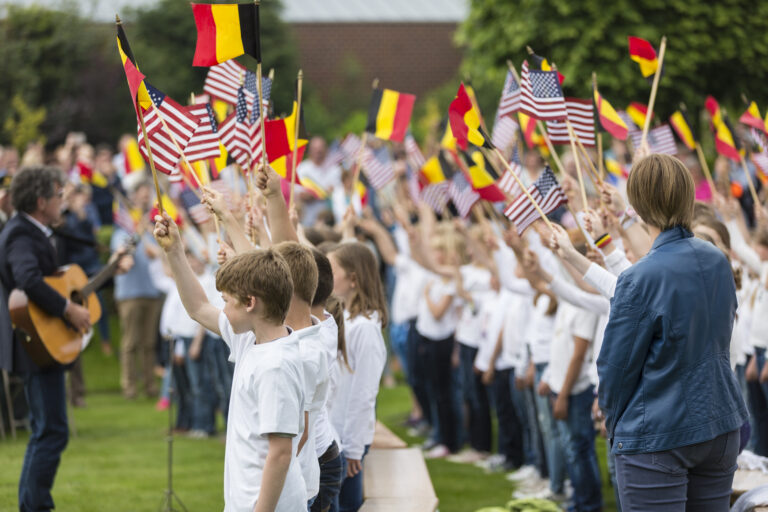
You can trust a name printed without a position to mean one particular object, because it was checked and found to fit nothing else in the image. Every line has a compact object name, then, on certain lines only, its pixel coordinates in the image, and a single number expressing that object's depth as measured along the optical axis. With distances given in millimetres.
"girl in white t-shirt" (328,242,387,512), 10844
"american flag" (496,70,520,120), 14883
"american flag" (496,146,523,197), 13664
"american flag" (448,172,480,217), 16364
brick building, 73687
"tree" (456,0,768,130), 34094
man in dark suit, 12539
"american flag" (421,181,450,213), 18547
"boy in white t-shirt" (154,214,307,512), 7270
